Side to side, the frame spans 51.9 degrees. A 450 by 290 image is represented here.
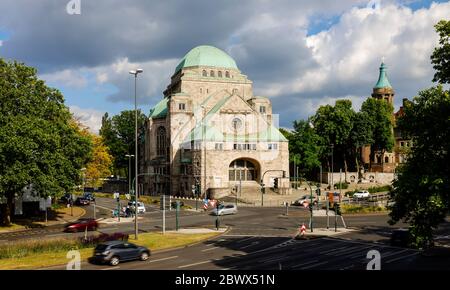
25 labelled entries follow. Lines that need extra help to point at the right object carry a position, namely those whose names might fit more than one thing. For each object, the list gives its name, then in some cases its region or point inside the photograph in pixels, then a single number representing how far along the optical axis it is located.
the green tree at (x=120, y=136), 121.10
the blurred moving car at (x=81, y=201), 75.81
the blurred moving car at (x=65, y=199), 76.39
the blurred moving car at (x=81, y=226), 44.56
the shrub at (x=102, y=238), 33.94
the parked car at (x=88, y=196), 81.31
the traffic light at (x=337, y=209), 42.53
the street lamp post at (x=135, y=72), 34.65
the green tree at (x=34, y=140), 43.41
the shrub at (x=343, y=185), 93.36
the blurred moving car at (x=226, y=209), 58.16
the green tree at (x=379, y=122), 102.69
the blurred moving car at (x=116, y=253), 27.55
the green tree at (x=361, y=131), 100.06
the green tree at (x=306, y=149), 100.50
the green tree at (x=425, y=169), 20.25
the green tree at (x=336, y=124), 100.50
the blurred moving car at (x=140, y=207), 62.98
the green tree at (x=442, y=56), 21.62
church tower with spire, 127.81
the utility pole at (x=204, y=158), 83.30
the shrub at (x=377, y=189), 85.00
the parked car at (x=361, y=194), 76.50
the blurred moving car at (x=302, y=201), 69.56
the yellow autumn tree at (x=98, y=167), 80.06
